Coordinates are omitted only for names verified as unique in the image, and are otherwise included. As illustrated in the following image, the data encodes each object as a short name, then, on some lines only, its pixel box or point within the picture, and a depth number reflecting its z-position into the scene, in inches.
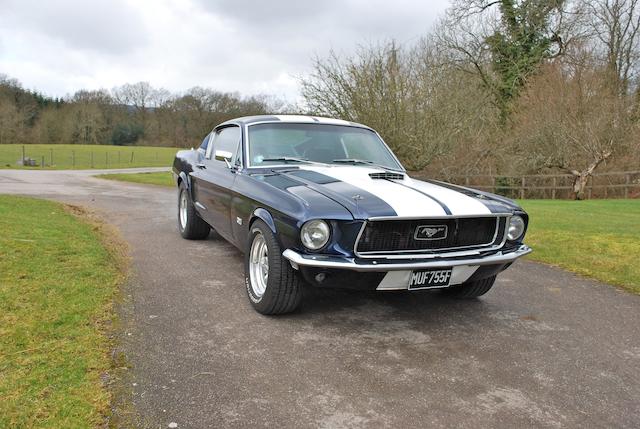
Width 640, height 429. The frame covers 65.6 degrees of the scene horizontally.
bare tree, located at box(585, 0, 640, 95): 1045.8
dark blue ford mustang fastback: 133.3
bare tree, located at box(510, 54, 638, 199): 758.5
